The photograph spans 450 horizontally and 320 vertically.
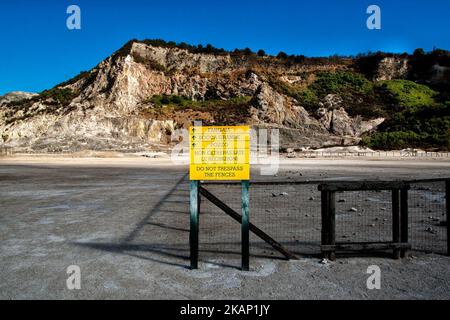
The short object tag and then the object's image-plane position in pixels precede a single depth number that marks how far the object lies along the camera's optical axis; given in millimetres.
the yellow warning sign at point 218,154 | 5352
